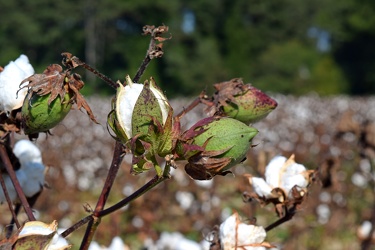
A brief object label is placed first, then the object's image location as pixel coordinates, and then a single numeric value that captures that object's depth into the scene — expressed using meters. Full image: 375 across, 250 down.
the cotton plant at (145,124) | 1.01
